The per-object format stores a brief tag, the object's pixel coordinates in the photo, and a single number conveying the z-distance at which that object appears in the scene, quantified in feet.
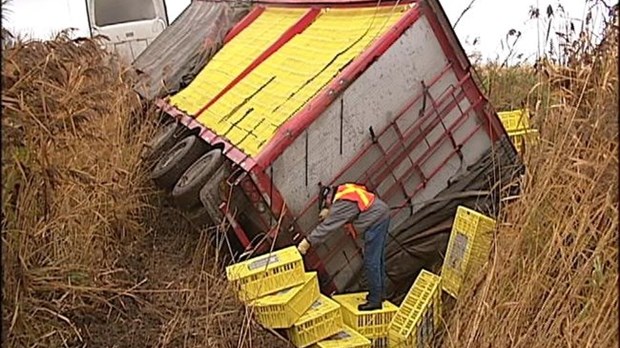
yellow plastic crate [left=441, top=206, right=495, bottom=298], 14.90
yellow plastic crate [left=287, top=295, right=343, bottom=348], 14.43
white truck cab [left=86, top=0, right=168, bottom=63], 36.68
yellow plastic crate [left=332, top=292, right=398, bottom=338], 15.02
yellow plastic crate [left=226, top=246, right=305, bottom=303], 14.76
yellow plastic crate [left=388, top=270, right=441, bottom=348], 14.37
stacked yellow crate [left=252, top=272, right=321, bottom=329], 14.44
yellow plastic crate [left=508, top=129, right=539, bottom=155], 14.48
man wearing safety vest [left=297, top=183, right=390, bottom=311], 15.61
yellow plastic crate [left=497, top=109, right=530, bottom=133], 19.46
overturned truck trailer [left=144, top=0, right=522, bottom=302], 16.49
